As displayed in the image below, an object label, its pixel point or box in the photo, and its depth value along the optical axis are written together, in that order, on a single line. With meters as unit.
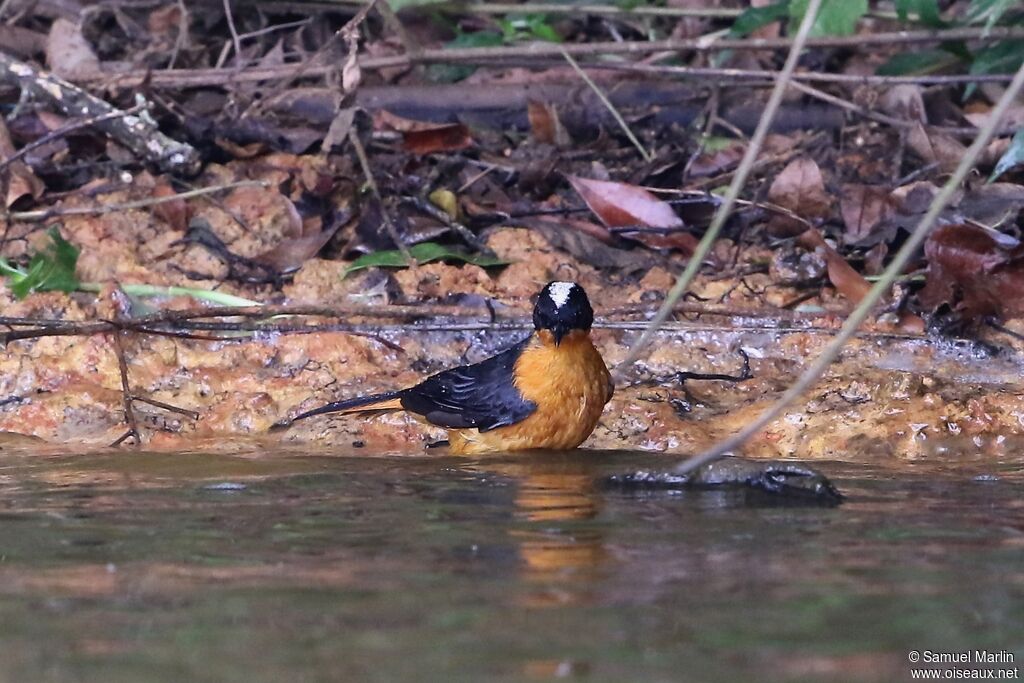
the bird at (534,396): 10.58
